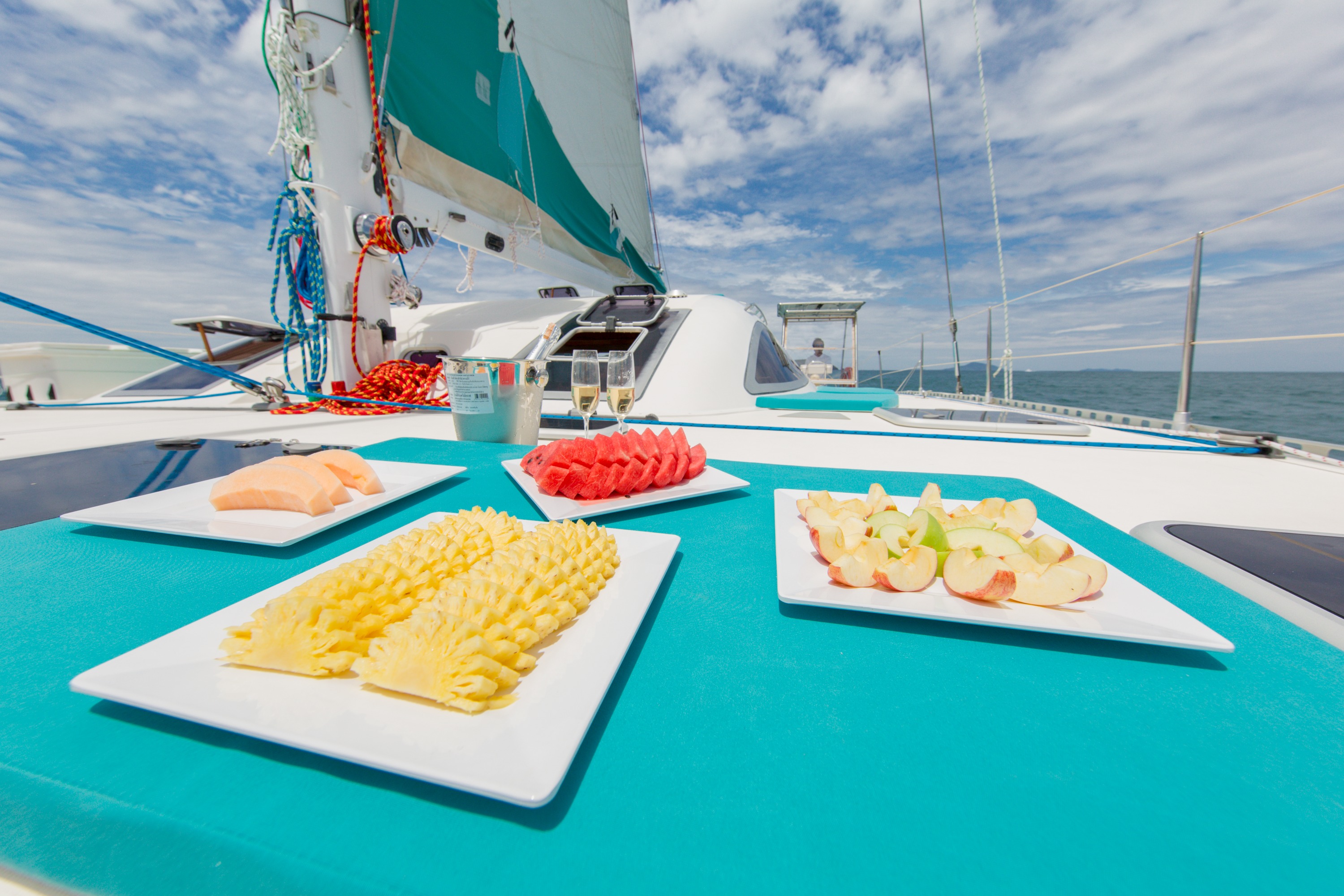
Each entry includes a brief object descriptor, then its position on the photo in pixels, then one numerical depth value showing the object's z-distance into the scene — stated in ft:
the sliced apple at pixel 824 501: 2.30
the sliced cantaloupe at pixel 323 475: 2.65
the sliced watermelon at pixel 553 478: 2.80
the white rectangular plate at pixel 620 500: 2.61
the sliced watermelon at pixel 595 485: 2.76
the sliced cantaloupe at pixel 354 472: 2.84
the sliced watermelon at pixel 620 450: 2.92
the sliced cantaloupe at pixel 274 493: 2.51
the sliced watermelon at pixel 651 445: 3.05
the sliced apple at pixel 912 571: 1.74
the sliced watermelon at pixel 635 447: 2.99
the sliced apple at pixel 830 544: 1.86
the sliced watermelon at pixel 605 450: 2.87
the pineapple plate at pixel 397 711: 0.97
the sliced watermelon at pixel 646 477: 2.93
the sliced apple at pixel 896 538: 1.89
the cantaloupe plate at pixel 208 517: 2.31
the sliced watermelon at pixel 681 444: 3.18
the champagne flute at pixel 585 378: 3.79
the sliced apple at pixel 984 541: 1.80
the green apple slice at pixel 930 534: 1.85
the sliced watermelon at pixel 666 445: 3.12
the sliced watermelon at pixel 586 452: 2.81
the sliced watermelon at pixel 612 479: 2.80
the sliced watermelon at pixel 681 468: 3.09
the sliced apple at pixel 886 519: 2.00
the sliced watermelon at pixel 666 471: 3.00
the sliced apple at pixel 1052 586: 1.61
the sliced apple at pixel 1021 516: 2.14
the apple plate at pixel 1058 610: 1.49
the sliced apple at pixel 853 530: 1.90
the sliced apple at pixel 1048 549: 1.83
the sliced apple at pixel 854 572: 1.77
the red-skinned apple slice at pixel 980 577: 1.65
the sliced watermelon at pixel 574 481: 2.76
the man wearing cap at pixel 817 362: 23.07
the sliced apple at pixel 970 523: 1.98
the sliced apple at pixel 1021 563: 1.69
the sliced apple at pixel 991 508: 2.19
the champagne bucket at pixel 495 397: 4.37
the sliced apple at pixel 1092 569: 1.62
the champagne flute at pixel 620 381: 3.86
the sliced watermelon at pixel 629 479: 2.84
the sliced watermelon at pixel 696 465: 3.19
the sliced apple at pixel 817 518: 2.11
